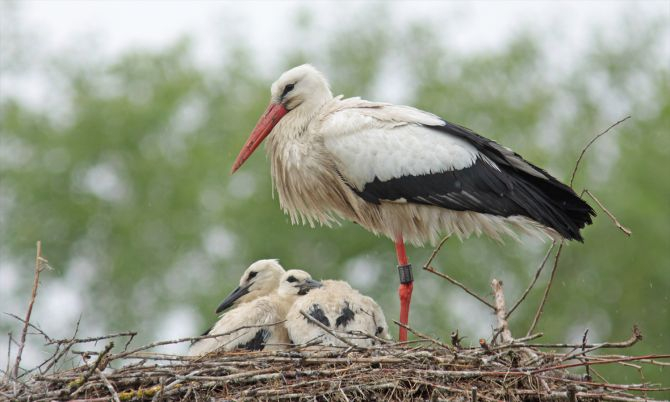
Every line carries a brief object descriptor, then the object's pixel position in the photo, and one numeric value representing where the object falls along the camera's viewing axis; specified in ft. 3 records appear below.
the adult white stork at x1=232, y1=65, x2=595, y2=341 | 57.47
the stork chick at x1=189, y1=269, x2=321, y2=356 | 53.01
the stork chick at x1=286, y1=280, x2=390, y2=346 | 51.57
